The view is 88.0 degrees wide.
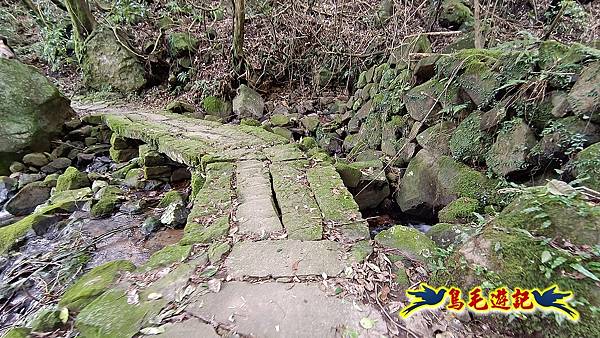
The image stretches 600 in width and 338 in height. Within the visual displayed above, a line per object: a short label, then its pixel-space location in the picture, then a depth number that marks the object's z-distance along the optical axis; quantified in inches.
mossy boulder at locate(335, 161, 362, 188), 149.3
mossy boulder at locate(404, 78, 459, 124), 154.4
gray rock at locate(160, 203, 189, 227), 135.6
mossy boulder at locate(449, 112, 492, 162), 132.7
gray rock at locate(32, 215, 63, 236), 142.3
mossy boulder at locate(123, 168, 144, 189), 186.1
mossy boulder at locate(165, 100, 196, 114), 271.7
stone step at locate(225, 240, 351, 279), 78.6
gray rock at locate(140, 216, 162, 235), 134.8
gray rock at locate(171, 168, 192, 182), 191.8
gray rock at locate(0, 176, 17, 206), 196.2
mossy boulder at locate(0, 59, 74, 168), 212.9
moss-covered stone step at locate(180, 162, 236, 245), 96.0
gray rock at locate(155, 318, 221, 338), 62.6
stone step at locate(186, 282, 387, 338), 63.4
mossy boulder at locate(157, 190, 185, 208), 152.0
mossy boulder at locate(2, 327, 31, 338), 64.4
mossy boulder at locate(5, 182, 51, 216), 181.0
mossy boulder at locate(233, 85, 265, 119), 272.4
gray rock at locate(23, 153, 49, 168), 219.6
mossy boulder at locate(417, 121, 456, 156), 151.7
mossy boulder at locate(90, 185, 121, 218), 153.7
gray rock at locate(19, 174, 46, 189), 204.8
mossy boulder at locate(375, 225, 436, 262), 85.4
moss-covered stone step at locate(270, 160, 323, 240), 95.0
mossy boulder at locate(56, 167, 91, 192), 179.3
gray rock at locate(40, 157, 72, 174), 224.5
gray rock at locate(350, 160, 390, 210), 157.6
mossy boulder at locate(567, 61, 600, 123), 99.3
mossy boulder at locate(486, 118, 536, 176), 115.3
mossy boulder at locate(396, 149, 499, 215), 128.3
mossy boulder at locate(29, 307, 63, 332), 66.4
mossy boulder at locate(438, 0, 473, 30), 222.4
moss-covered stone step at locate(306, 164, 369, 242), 94.6
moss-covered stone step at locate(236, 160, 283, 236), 97.7
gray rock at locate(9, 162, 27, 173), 214.3
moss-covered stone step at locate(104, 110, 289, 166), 160.6
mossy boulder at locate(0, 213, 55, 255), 134.8
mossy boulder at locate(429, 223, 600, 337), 52.7
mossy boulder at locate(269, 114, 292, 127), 255.9
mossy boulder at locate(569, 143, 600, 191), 91.6
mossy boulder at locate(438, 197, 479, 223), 122.7
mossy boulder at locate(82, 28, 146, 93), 330.6
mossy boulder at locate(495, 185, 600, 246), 59.0
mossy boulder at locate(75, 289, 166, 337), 64.1
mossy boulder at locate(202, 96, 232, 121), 282.4
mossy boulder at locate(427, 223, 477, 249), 91.3
